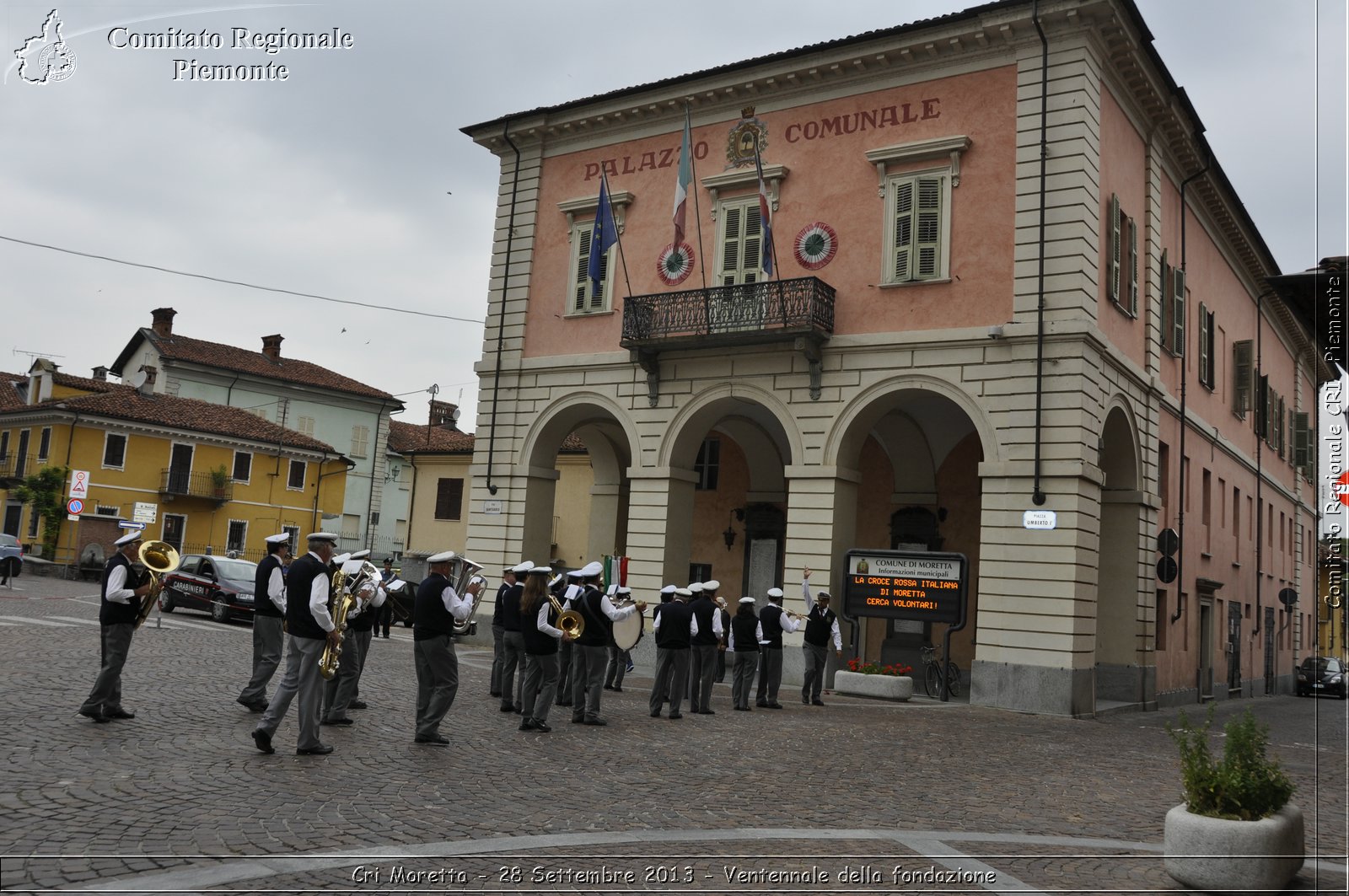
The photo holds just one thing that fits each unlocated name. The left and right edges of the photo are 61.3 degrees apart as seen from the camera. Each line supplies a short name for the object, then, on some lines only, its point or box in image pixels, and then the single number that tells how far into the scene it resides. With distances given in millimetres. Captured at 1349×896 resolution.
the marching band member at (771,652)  17141
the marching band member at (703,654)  15758
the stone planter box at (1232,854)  6789
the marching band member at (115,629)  10633
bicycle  20859
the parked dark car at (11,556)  33375
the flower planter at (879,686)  19172
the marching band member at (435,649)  10938
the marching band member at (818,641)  18047
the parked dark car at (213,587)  26500
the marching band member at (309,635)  9859
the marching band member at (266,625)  11969
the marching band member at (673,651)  14898
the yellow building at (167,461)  45000
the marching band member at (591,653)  13477
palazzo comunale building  19234
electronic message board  19203
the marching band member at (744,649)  16906
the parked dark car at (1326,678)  38125
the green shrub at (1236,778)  7051
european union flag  22953
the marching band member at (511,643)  13789
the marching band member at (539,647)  12484
